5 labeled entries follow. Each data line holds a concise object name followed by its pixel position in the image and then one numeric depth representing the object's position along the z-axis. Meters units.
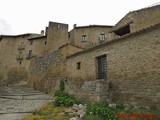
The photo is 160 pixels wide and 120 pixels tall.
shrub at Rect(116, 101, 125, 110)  9.75
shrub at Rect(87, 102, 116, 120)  8.26
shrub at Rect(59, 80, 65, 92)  16.33
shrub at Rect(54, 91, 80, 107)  11.36
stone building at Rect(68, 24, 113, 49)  31.98
